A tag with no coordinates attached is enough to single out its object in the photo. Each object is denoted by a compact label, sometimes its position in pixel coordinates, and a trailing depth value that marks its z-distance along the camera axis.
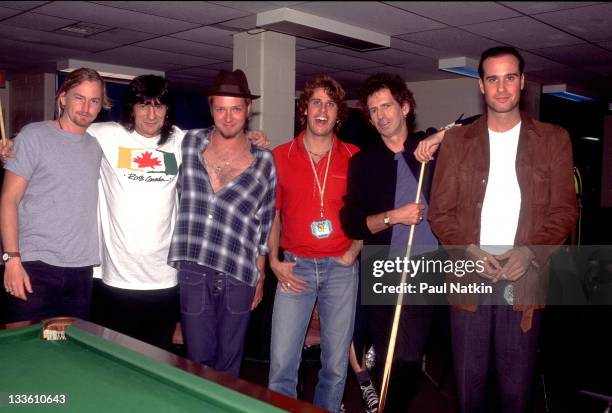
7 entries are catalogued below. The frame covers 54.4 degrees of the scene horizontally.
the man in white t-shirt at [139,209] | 2.58
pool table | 1.44
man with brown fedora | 2.51
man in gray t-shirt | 2.44
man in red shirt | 2.62
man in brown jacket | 2.08
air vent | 6.22
